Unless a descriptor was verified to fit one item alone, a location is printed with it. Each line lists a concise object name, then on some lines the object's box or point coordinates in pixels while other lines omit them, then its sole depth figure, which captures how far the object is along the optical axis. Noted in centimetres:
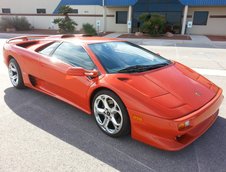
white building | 1811
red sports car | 236
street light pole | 1931
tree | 1839
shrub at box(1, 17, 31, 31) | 2072
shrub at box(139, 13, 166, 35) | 1652
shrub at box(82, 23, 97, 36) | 1767
